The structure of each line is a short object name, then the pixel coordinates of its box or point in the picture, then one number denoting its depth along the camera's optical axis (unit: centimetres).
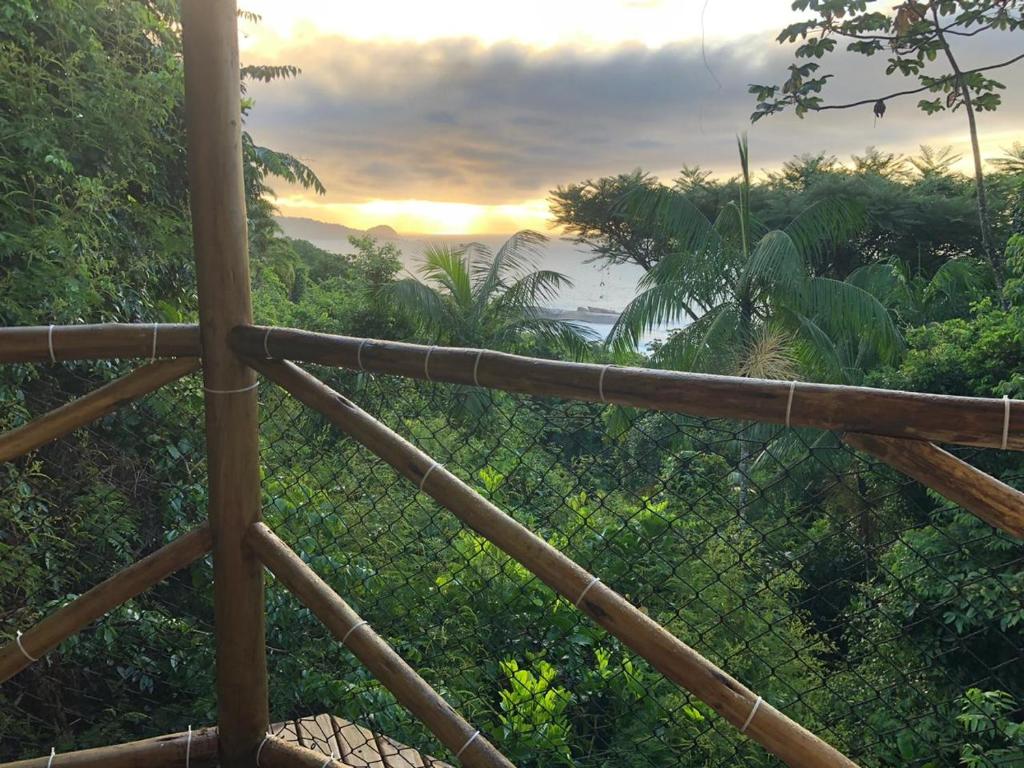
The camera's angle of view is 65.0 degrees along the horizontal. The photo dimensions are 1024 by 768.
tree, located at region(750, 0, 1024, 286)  561
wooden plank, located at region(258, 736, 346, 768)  129
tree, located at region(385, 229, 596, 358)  982
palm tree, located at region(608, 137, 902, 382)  787
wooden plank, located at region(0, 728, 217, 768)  135
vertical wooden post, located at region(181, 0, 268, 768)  120
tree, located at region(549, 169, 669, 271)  1389
